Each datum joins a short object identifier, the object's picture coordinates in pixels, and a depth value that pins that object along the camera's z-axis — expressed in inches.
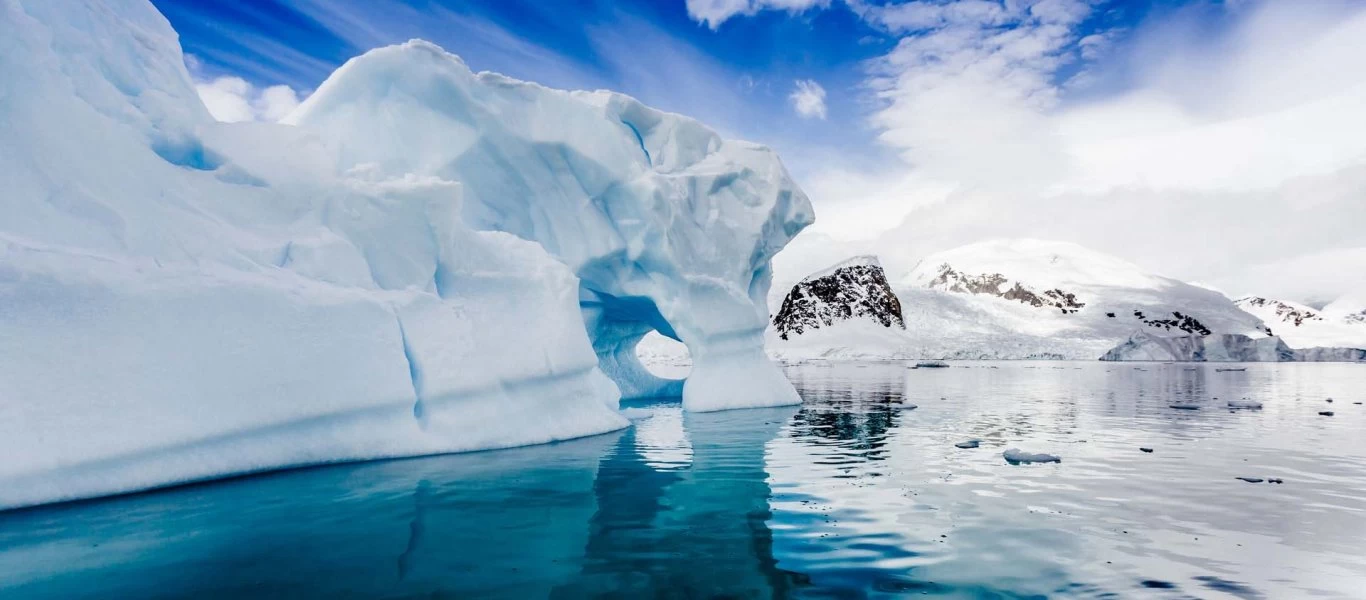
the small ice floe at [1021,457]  406.9
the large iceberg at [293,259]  318.7
